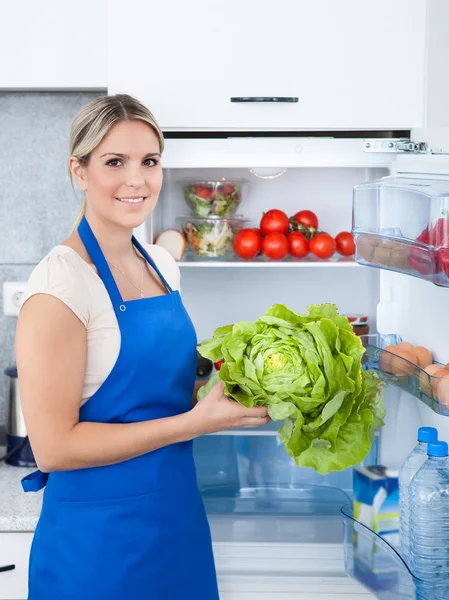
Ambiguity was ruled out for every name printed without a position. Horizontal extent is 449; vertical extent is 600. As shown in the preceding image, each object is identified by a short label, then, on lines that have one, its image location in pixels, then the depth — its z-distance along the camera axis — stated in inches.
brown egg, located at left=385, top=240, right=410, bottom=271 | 47.3
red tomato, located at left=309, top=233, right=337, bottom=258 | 79.3
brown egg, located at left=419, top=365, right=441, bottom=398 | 49.2
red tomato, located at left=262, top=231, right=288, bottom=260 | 78.5
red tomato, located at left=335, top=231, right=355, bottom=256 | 81.1
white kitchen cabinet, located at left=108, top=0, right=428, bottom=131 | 69.0
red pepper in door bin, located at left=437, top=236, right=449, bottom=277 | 41.8
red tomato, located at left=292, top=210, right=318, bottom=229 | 81.9
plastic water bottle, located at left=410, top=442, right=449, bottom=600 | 47.7
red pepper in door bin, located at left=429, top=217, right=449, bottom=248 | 42.4
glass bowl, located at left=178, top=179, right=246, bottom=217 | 79.5
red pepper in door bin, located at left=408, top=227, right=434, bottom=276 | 43.7
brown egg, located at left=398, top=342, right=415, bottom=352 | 58.2
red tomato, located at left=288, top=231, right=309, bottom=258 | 79.7
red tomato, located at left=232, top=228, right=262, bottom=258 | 78.8
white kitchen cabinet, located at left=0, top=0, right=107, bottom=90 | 73.9
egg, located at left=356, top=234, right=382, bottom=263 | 52.5
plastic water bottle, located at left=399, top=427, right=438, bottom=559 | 50.1
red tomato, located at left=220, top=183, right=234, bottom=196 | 79.6
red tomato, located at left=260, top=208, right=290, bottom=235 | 80.5
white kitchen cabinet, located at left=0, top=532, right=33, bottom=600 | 69.1
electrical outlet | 88.4
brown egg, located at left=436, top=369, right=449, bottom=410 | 47.0
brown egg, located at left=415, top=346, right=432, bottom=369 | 56.6
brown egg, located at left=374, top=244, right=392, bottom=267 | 50.1
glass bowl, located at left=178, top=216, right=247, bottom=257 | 79.3
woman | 49.0
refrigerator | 51.6
